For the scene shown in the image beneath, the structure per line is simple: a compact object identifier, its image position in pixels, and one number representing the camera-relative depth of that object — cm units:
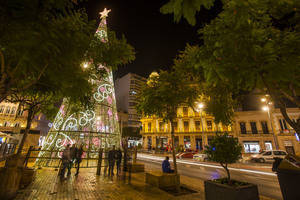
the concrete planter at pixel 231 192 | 400
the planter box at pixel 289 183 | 459
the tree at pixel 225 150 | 527
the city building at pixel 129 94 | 7275
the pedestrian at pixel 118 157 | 1002
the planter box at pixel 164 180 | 698
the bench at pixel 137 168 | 1095
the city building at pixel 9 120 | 4150
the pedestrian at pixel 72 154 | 926
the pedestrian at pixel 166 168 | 761
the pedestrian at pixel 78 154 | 1001
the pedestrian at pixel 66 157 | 868
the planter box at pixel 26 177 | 638
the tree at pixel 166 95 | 756
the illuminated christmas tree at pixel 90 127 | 1170
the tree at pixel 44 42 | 290
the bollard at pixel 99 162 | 974
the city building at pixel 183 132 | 4159
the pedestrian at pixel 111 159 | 977
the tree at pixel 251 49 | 309
